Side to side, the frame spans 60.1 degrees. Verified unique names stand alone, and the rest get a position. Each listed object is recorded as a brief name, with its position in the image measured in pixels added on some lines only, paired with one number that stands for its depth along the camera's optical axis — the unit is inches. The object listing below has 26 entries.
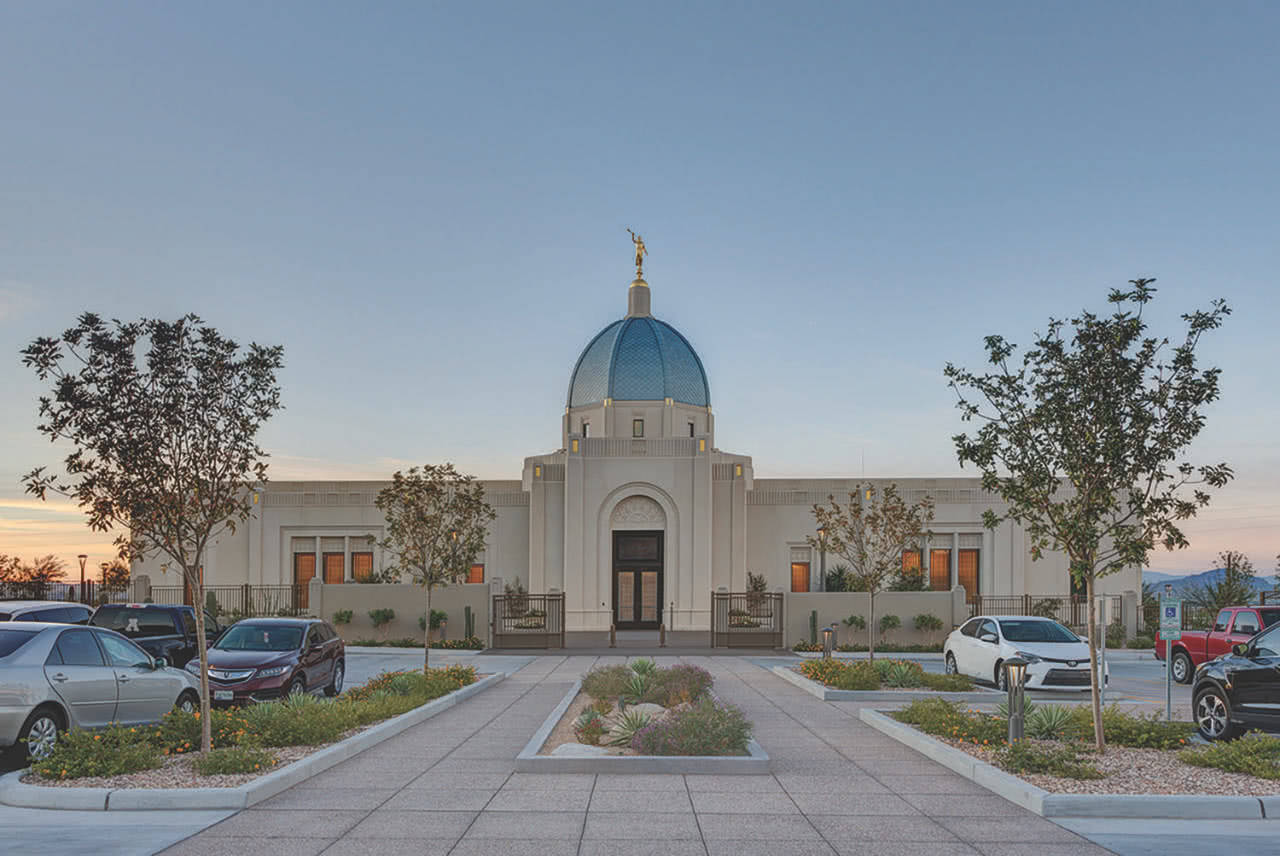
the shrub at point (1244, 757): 429.4
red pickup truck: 829.8
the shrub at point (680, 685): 635.5
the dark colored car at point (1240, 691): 530.6
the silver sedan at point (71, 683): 444.1
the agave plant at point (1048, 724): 516.7
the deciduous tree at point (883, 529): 969.5
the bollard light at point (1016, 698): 474.9
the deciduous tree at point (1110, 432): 471.2
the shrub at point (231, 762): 419.5
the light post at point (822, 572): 1558.8
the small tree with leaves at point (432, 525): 856.3
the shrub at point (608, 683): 662.5
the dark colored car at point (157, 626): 807.1
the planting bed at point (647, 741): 453.7
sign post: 647.0
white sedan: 778.8
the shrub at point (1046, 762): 423.2
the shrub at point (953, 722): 505.4
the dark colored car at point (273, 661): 647.8
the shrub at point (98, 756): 407.5
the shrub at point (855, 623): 1359.5
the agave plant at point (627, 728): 489.1
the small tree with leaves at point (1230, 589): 1393.9
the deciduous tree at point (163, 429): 422.9
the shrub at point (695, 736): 470.3
